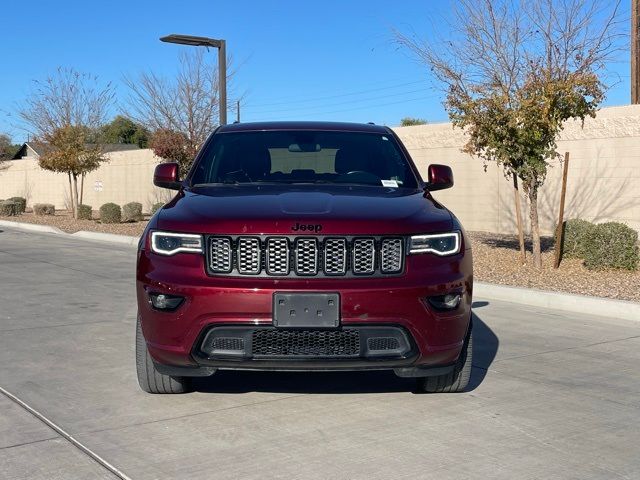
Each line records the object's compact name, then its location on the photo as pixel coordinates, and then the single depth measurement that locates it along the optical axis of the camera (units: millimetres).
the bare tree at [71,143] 27422
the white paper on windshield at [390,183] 5703
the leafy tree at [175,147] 22297
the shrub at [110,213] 25969
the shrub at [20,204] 34375
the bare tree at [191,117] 22562
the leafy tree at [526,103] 11500
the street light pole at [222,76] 18062
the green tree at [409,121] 64900
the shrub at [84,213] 29156
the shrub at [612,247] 11594
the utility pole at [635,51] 15415
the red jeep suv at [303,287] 4395
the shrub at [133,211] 27797
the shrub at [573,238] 13078
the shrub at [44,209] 33062
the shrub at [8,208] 33250
